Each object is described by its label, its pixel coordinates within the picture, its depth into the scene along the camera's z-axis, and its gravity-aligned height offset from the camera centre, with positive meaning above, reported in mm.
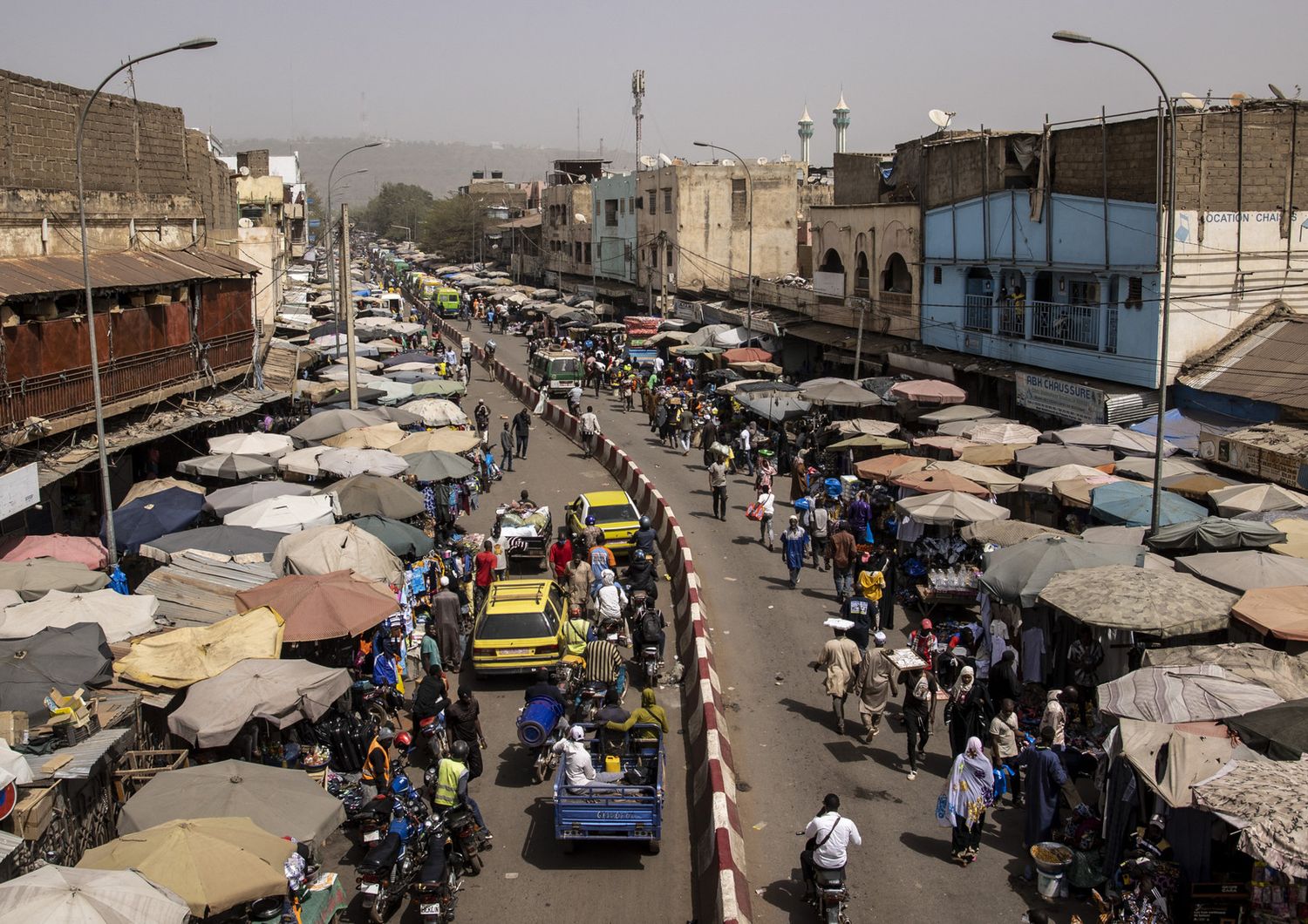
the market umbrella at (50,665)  11203 -3573
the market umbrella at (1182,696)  10641 -3791
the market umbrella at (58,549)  16922 -3583
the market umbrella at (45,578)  14977 -3548
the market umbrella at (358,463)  21953 -3116
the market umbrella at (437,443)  23766 -3034
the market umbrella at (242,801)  9719 -4179
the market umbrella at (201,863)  8539 -4132
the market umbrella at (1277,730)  9672 -3752
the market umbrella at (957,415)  26016 -2868
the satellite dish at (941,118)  35500 +5010
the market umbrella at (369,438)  24188 -2934
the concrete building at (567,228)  76812 +4295
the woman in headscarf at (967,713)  12562 -4560
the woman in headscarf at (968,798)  10734 -4644
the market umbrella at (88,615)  13141 -3560
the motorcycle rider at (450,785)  11031 -4559
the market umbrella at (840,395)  27922 -2570
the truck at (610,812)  11148 -4887
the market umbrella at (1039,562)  14445 -3458
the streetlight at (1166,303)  15563 -310
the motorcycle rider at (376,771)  12320 -4962
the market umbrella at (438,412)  28750 -2886
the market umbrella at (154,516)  18516 -3456
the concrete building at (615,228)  65688 +3636
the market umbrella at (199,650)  12562 -3851
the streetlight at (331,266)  36125 +1032
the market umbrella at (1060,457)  20969 -3105
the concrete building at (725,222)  56656 +3219
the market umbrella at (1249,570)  13617 -3393
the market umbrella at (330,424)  25062 -2724
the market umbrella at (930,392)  27403 -2491
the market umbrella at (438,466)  22453 -3288
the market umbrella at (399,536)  18203 -3736
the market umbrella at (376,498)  19750 -3398
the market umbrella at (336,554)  16406 -3589
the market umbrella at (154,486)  20428 -3245
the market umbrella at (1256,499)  17234 -3233
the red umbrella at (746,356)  37688 -2128
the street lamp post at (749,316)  41397 -1010
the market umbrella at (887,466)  20984 -3329
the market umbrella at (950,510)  18281 -3483
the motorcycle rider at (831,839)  9906 -4605
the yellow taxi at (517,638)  15531 -4517
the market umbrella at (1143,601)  12734 -3522
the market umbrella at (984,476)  20234 -3295
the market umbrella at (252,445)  22891 -2869
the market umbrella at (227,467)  21797 -3118
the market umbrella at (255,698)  11789 -4102
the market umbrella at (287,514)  18656 -3450
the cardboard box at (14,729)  10328 -3713
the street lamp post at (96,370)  15891 -1001
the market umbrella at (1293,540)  14961 -3343
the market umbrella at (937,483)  19344 -3247
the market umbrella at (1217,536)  15148 -3298
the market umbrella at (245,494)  19781 -3321
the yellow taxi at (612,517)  21047 -4044
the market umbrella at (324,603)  14492 -3850
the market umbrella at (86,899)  7438 -3823
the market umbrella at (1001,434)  23531 -3000
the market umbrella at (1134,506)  17312 -3347
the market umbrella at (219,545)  16859 -3549
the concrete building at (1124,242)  24484 +844
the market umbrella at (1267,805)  8164 -3817
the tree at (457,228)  112625 +6625
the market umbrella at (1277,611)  12109 -3487
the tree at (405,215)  187625 +12876
